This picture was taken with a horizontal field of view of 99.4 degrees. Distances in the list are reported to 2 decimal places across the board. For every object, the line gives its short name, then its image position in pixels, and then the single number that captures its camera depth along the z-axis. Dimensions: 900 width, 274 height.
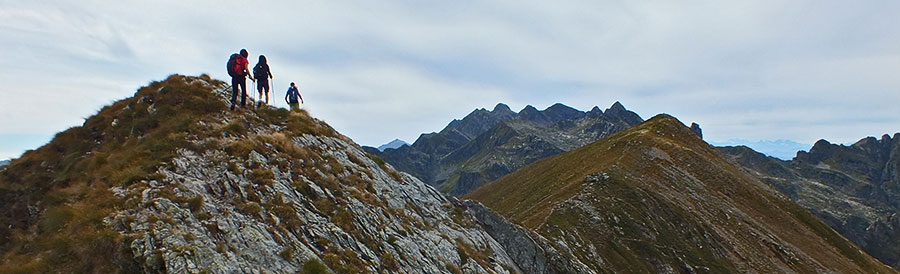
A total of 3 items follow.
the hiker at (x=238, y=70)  23.41
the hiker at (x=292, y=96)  30.67
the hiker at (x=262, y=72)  25.88
